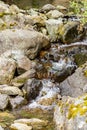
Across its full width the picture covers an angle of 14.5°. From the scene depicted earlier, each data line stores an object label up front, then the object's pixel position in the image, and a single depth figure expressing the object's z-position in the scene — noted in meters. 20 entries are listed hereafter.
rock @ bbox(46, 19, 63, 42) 18.47
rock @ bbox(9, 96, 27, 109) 11.82
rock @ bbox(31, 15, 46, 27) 20.13
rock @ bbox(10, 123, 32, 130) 9.36
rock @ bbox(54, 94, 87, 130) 7.35
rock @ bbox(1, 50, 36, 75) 14.50
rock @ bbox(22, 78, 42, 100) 12.62
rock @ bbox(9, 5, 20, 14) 22.18
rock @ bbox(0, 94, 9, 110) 11.35
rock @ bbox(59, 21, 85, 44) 18.25
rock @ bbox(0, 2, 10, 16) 20.70
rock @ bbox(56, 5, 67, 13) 25.35
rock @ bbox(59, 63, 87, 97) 11.96
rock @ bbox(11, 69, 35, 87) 13.47
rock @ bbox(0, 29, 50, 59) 16.11
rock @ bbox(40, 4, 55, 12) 24.98
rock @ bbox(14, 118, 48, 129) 9.95
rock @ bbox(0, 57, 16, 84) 13.69
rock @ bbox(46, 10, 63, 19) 22.30
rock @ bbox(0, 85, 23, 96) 12.38
